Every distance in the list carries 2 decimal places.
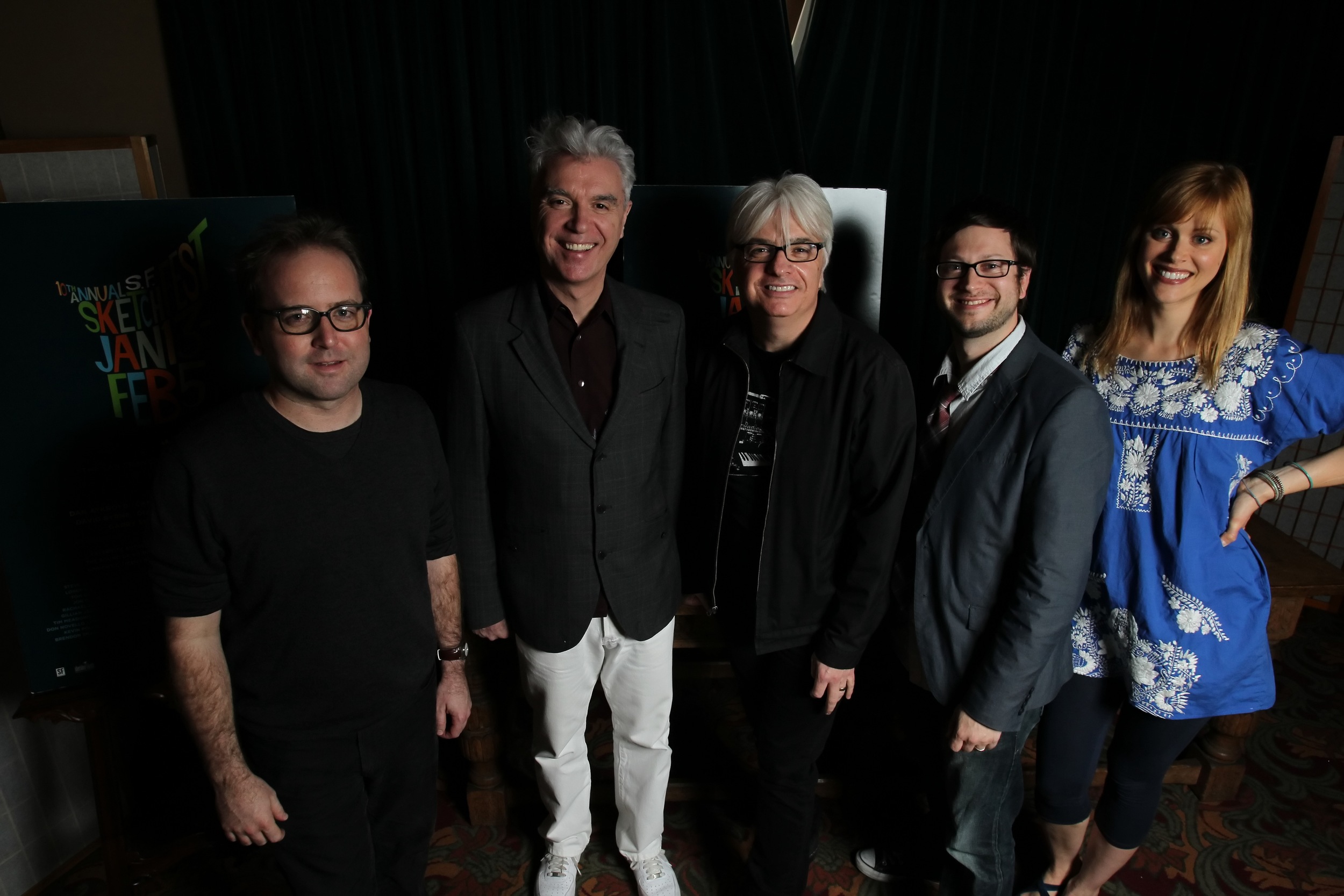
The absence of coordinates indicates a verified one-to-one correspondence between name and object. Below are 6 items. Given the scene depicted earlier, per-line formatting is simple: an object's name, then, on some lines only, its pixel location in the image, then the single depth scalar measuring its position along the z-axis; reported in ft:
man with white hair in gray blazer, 5.31
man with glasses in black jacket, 5.12
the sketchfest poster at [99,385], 5.03
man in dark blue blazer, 4.62
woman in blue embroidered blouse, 4.97
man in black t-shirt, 4.22
